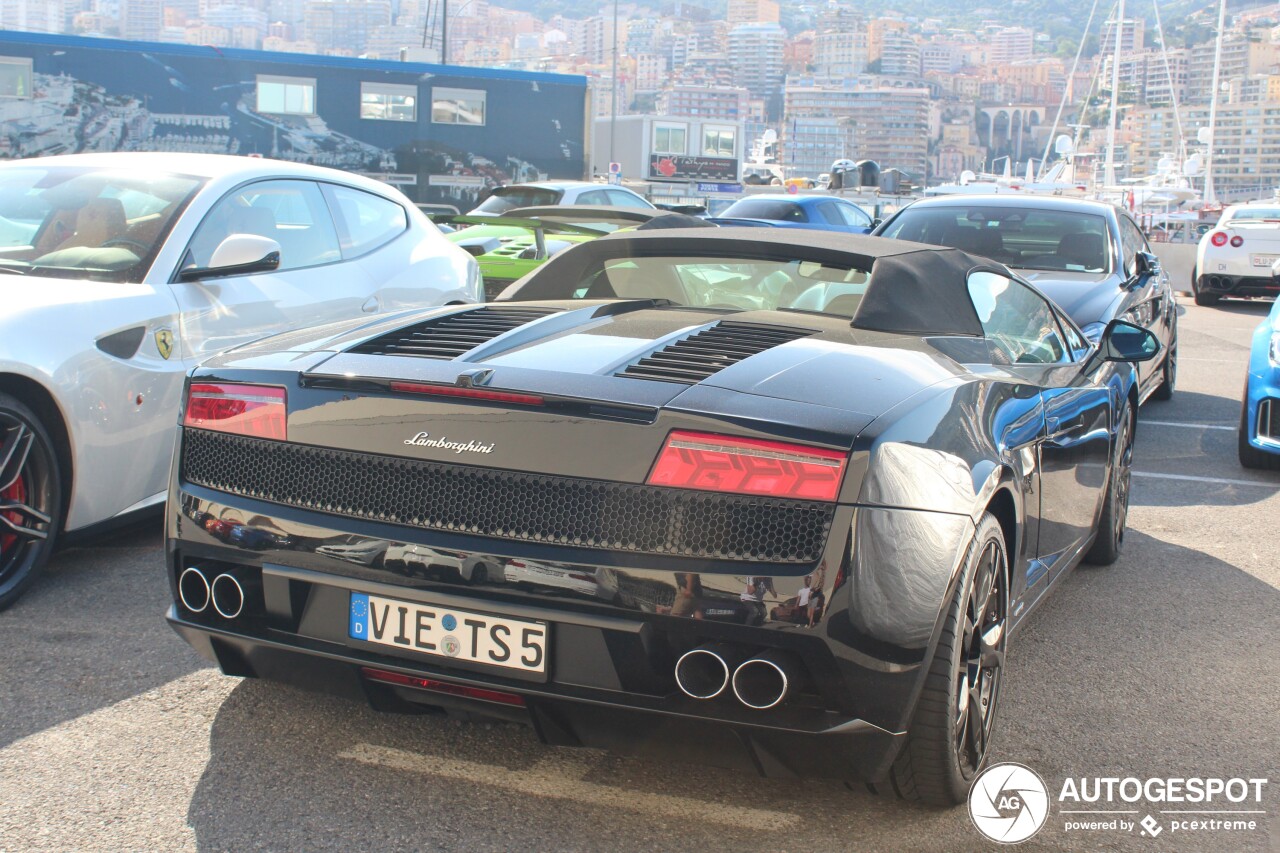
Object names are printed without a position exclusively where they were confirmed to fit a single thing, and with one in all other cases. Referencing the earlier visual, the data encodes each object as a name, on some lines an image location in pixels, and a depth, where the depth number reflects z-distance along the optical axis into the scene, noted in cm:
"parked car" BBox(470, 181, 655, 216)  1711
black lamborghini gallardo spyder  246
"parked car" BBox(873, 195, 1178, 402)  803
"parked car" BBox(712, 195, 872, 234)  1700
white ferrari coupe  418
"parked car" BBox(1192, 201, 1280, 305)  1805
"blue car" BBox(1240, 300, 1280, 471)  689
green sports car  650
